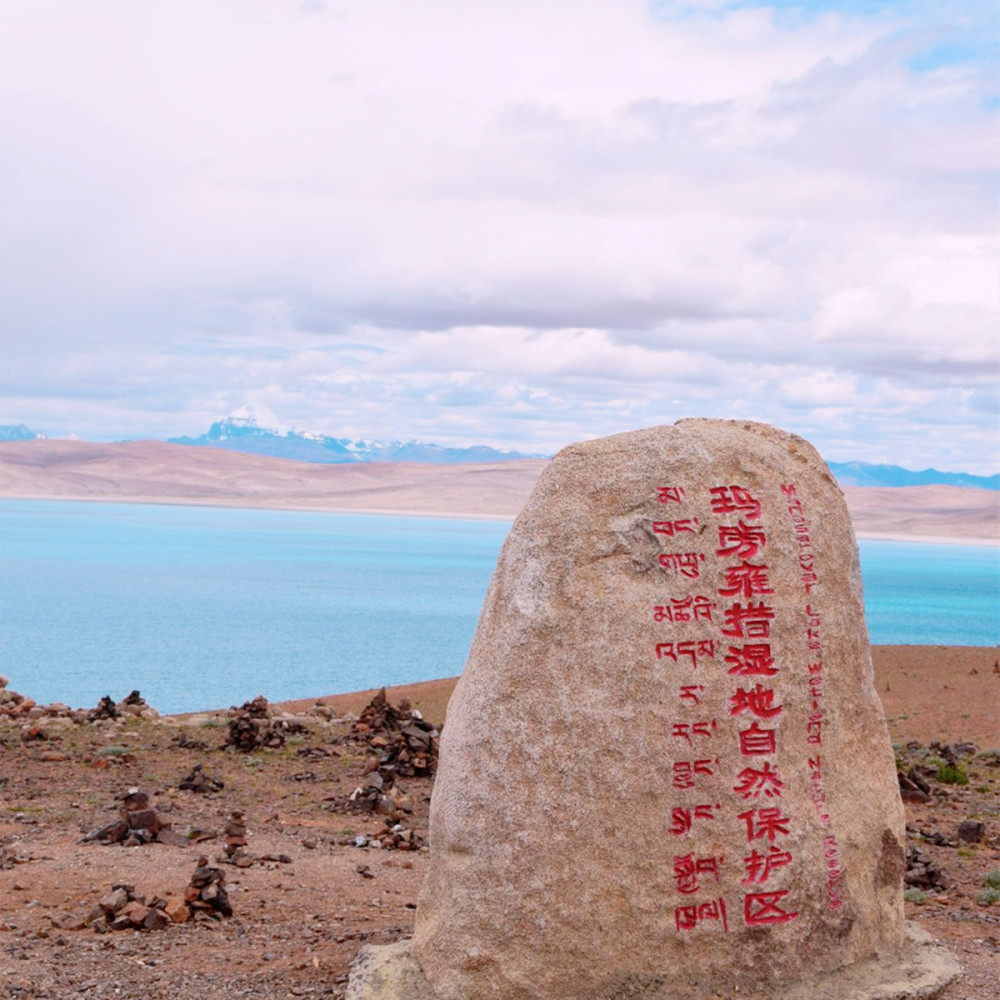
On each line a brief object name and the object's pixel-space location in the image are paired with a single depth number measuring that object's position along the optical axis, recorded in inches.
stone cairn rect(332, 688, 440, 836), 506.6
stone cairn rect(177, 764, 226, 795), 549.6
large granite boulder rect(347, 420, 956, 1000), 279.7
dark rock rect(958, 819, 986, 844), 487.8
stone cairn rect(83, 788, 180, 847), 443.2
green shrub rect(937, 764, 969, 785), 598.2
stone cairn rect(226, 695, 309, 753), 652.1
